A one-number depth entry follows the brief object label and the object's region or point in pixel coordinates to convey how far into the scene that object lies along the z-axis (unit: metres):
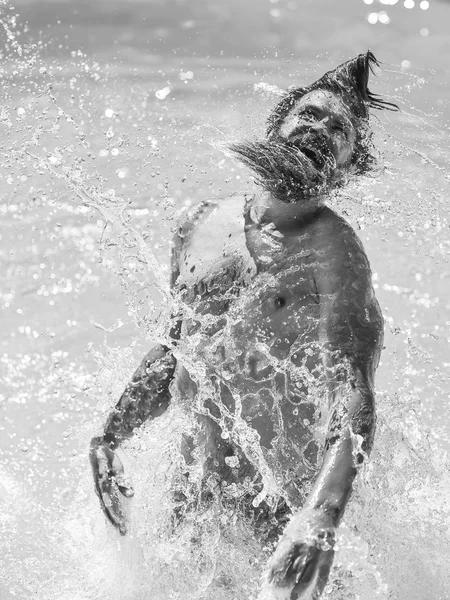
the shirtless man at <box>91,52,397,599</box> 3.12
